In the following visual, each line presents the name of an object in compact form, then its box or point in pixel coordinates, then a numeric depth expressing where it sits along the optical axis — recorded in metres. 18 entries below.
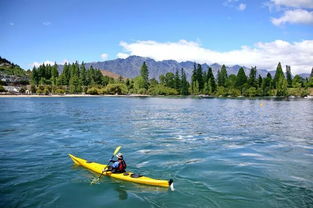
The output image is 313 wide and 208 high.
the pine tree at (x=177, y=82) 196.00
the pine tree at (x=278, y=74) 170.00
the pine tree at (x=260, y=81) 174.88
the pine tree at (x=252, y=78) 172.88
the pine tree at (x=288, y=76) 183.16
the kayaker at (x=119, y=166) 17.27
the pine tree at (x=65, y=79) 197.50
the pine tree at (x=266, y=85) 169.32
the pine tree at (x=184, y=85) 191.38
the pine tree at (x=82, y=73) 198.38
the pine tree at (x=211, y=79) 182.62
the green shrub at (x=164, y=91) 193.25
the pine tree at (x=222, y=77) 185.38
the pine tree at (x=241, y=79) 174.38
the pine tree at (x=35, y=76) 195.43
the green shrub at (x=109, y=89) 197.31
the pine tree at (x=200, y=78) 187.66
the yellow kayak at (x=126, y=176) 15.60
